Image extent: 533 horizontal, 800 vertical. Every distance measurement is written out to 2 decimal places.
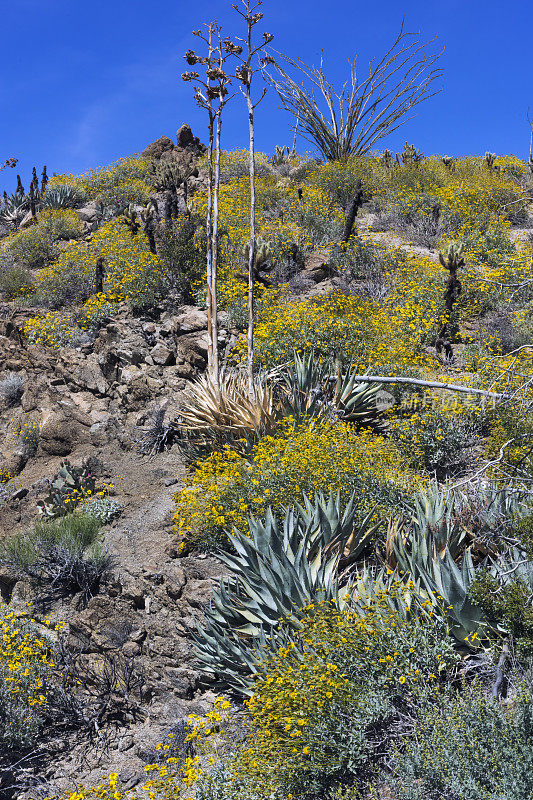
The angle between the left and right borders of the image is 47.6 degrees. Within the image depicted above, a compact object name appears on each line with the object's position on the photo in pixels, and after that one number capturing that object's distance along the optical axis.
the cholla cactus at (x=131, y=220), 16.17
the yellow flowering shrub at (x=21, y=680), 5.20
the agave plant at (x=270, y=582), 5.07
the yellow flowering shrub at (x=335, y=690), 3.82
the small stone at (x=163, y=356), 11.00
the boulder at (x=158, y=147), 26.14
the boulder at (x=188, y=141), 26.09
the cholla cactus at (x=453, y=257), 11.51
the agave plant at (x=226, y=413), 8.27
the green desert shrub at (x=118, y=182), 21.45
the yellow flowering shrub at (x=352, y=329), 10.09
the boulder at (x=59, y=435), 10.09
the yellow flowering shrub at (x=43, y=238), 17.17
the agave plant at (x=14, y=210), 22.62
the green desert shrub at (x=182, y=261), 12.85
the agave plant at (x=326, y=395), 8.63
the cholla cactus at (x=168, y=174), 19.48
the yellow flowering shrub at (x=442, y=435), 8.09
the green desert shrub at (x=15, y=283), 15.12
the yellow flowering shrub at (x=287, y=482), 6.64
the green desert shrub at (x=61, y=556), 6.93
